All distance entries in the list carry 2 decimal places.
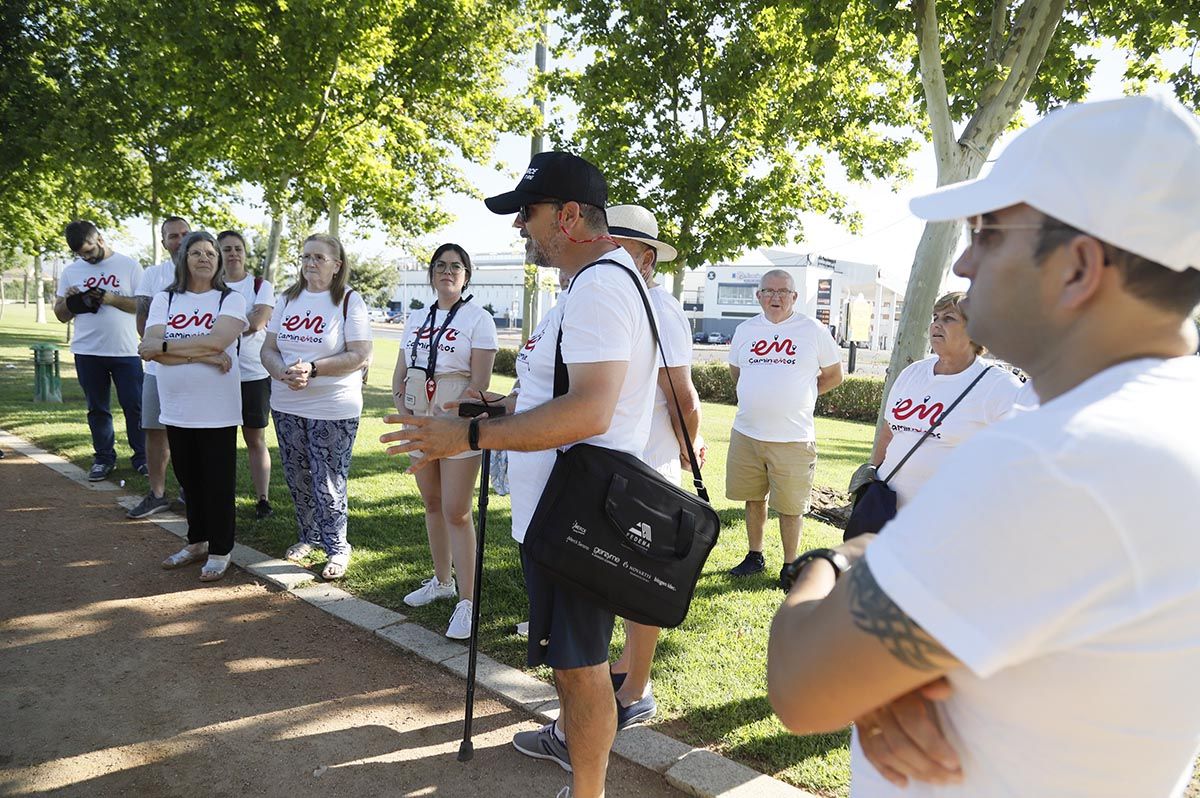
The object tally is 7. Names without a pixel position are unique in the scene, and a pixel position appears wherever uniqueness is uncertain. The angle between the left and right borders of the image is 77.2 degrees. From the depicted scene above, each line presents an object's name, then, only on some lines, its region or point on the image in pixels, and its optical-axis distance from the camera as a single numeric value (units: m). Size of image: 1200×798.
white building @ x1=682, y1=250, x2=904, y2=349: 60.31
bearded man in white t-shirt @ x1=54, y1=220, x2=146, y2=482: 6.93
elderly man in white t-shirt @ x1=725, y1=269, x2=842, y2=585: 5.64
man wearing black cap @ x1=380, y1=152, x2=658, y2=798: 2.28
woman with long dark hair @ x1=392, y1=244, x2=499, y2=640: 4.63
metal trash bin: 11.31
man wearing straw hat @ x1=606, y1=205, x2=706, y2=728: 3.48
